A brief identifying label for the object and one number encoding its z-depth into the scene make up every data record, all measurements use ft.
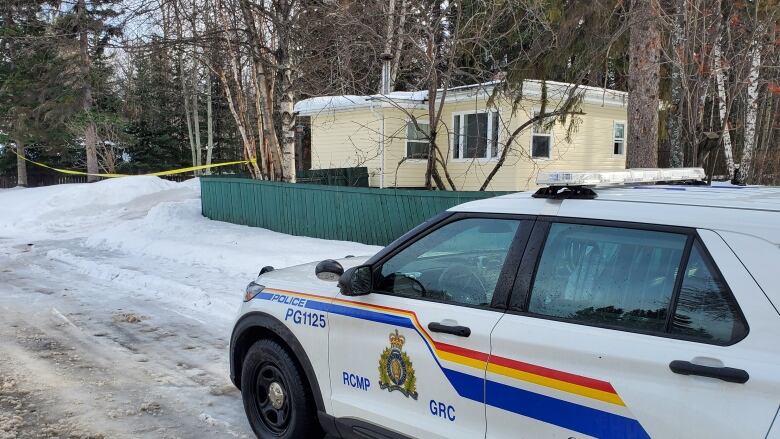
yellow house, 55.62
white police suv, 6.79
